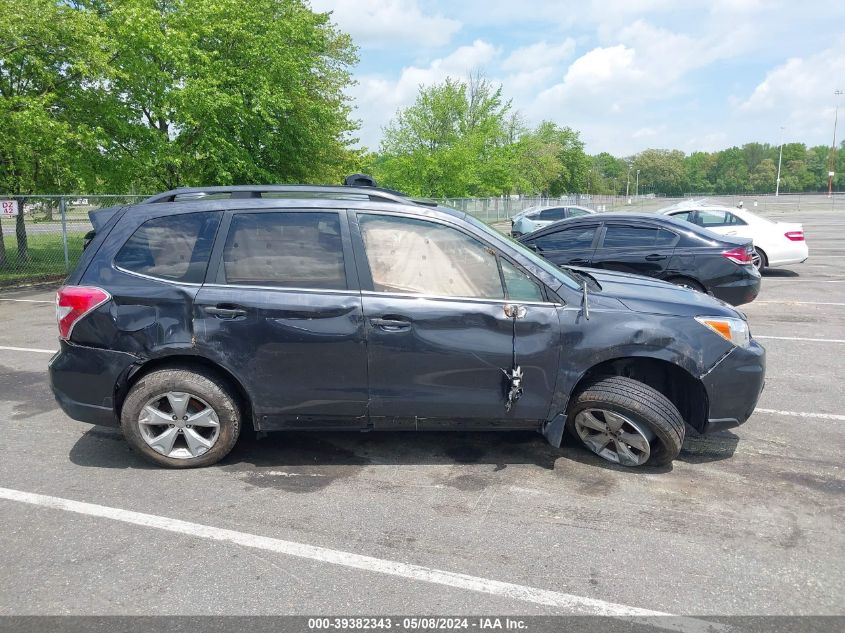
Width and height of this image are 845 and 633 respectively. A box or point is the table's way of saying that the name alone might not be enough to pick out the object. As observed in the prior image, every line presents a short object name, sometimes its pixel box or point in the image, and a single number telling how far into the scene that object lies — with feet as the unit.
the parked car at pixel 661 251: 26.63
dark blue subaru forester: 12.40
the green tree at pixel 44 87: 40.40
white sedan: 42.06
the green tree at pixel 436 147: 109.50
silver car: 73.37
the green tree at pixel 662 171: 440.45
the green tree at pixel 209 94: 50.16
